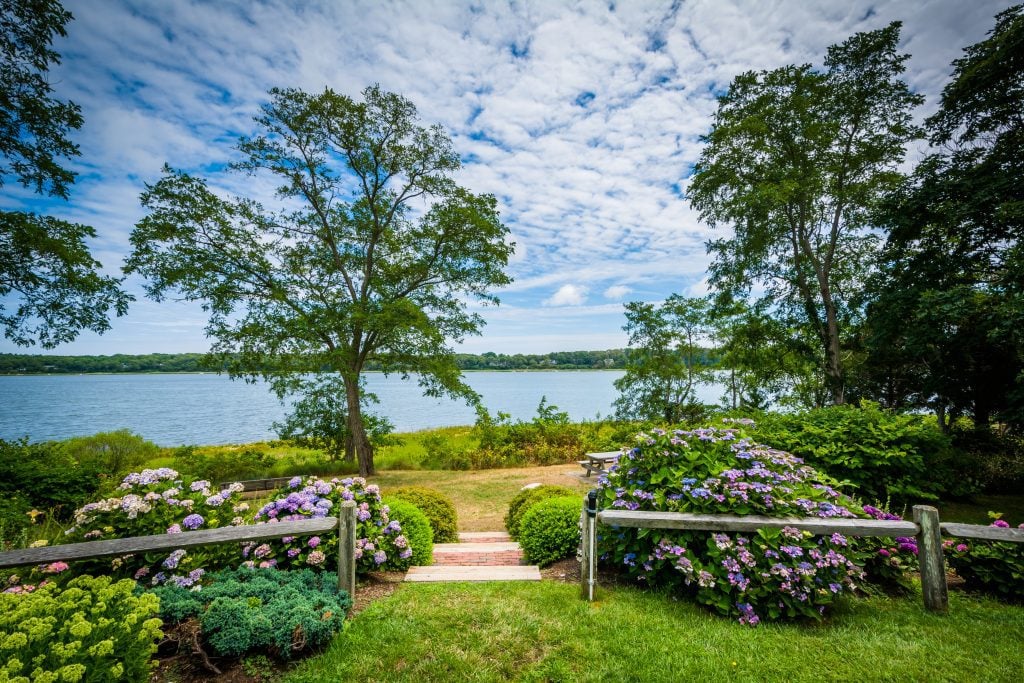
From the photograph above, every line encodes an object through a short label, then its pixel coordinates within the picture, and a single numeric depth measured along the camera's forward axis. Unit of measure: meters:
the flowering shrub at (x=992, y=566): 3.96
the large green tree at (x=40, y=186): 7.52
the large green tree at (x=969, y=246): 8.42
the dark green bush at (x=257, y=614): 2.86
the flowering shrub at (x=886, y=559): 4.18
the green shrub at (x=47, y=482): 7.29
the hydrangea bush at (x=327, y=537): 4.18
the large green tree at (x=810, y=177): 13.49
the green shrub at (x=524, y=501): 6.33
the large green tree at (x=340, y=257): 10.95
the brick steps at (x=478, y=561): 4.52
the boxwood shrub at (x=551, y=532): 5.12
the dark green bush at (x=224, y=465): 10.98
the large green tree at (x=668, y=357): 16.36
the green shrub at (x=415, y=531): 5.19
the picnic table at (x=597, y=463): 10.68
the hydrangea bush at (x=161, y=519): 3.72
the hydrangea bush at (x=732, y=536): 3.60
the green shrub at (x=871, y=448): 6.31
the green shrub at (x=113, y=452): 9.87
